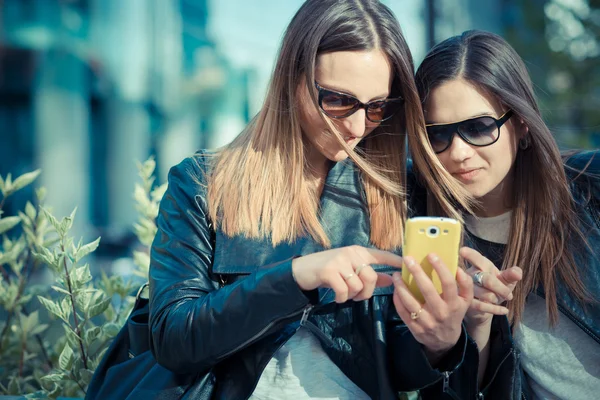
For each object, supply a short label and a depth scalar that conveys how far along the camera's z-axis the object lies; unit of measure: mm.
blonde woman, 1731
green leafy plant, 2395
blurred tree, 10594
